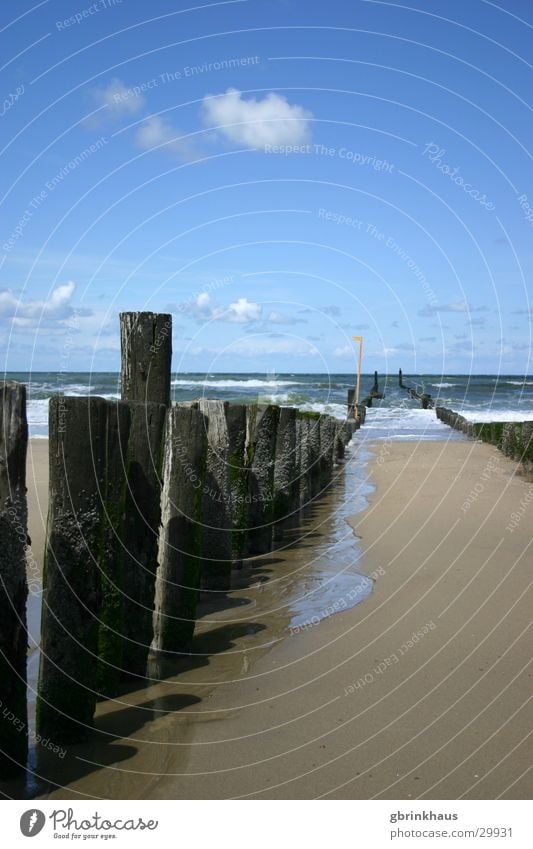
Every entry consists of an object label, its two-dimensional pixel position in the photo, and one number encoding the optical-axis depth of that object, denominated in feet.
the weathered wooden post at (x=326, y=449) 49.19
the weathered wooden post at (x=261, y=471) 29.63
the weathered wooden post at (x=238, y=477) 27.30
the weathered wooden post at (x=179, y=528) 19.54
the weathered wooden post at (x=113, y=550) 15.34
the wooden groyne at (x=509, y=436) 50.78
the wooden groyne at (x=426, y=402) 158.61
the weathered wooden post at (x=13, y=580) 12.53
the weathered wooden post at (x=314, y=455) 43.91
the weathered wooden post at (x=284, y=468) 34.47
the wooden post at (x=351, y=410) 105.21
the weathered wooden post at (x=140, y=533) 17.94
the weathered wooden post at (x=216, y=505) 24.38
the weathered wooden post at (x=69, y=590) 14.53
